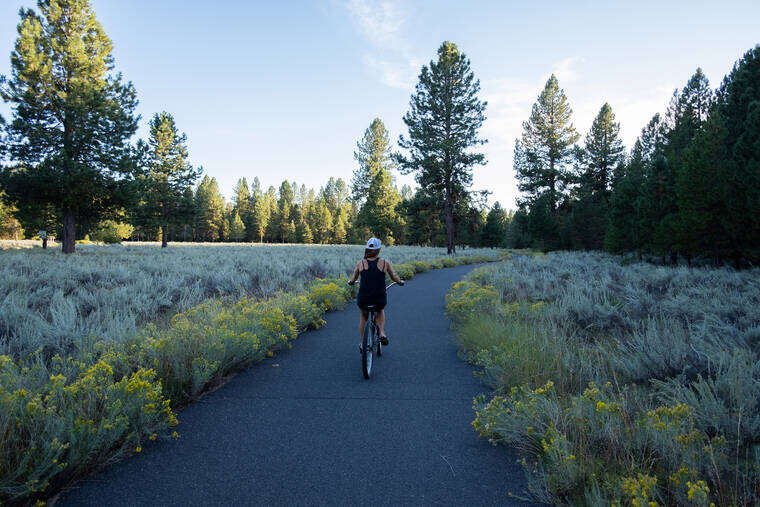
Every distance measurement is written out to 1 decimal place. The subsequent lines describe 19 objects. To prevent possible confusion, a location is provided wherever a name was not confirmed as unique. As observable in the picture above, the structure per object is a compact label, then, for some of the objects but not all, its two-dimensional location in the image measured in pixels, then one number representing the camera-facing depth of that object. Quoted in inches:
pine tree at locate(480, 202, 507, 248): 2844.5
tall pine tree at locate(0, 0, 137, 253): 716.7
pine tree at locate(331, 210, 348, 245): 3225.9
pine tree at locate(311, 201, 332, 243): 3191.4
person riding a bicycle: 211.3
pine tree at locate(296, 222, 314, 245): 3191.4
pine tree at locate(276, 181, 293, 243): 3277.6
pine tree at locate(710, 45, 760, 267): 566.6
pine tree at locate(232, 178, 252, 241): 3378.7
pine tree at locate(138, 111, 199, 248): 1491.1
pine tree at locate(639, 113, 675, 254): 907.0
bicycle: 193.1
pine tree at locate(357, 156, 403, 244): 2069.4
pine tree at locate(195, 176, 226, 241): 3207.2
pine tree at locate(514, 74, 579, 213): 1651.1
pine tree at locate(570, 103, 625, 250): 1700.3
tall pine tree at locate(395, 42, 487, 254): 1208.2
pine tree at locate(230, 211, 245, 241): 3117.6
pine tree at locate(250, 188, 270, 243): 3203.0
